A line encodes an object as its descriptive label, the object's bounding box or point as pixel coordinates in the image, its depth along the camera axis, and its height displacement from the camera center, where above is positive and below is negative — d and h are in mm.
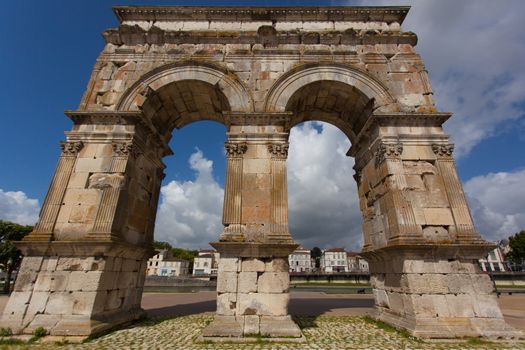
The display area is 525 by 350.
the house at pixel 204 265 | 83938 +4400
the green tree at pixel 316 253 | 110250 +10776
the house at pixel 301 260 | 98725 +6943
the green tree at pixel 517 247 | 47531 +5817
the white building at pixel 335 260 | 95938 +6917
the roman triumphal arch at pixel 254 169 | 7031 +3520
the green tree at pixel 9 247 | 22836 +2637
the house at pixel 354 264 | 98669 +5859
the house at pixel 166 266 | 68700 +3363
